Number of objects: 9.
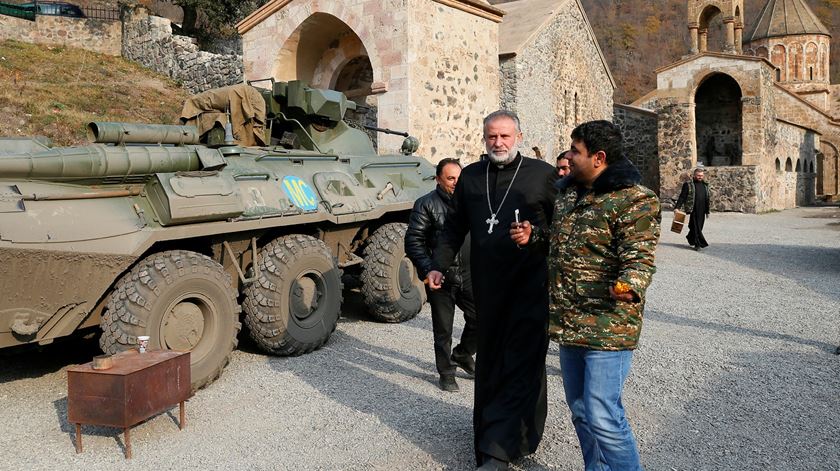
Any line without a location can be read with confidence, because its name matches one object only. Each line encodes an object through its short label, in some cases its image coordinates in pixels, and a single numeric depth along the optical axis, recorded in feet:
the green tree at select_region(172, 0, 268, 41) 81.13
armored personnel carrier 14.51
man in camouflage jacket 9.52
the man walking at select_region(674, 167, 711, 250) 41.88
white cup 13.97
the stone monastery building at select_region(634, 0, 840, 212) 73.77
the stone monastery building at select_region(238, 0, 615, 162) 43.42
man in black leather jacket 16.39
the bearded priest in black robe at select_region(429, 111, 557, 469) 11.80
